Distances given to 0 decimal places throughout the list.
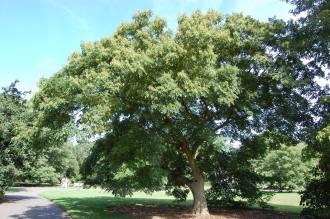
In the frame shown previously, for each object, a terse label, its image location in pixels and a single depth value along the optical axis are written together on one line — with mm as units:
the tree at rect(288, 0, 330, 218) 13938
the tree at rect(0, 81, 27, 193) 23406
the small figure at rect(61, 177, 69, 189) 57706
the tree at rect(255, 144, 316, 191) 55062
